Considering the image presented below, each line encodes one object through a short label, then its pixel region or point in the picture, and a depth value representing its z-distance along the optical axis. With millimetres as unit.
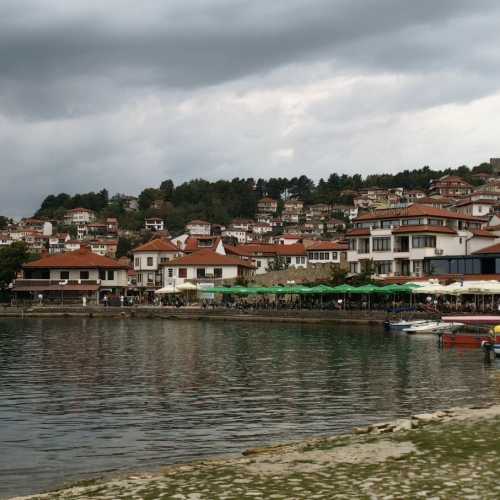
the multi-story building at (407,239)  86812
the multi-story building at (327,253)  111875
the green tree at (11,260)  106812
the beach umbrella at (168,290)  92062
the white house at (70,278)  102250
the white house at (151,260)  114062
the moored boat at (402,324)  62034
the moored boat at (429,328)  59738
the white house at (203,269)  101875
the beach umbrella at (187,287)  91625
